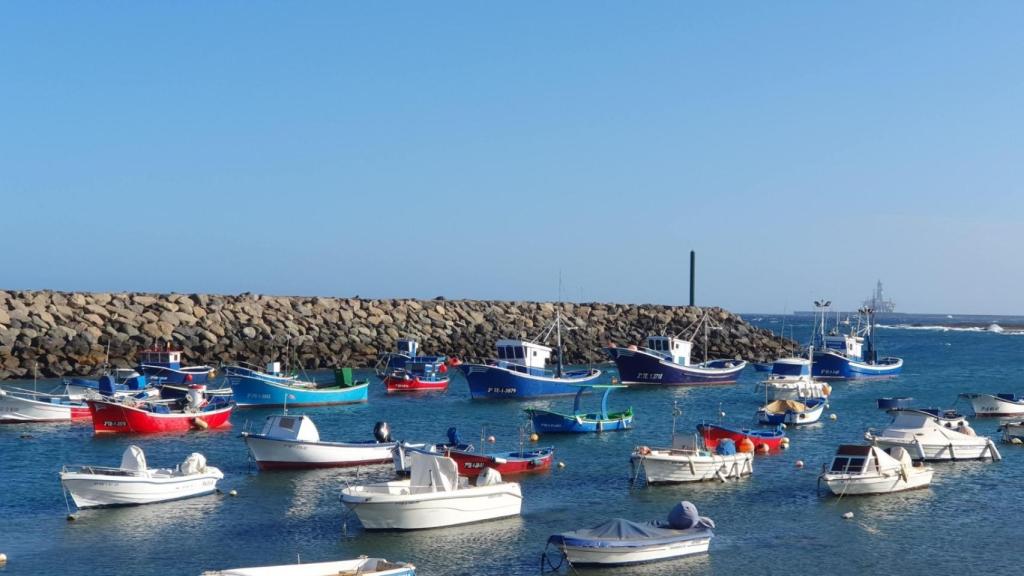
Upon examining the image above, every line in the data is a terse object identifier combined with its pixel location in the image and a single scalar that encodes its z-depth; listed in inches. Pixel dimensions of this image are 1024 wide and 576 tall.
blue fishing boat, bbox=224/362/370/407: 2183.8
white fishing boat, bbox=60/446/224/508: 1132.5
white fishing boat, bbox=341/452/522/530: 1027.3
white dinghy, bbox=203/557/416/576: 772.6
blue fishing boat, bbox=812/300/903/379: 3157.0
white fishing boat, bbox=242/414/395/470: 1391.5
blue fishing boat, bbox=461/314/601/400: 2440.9
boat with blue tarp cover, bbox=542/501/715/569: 900.6
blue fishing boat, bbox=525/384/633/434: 1784.0
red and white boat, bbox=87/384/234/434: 1731.1
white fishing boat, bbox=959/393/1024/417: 2094.0
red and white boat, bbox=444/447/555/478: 1302.9
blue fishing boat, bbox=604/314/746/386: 2856.8
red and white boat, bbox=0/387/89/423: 1872.5
